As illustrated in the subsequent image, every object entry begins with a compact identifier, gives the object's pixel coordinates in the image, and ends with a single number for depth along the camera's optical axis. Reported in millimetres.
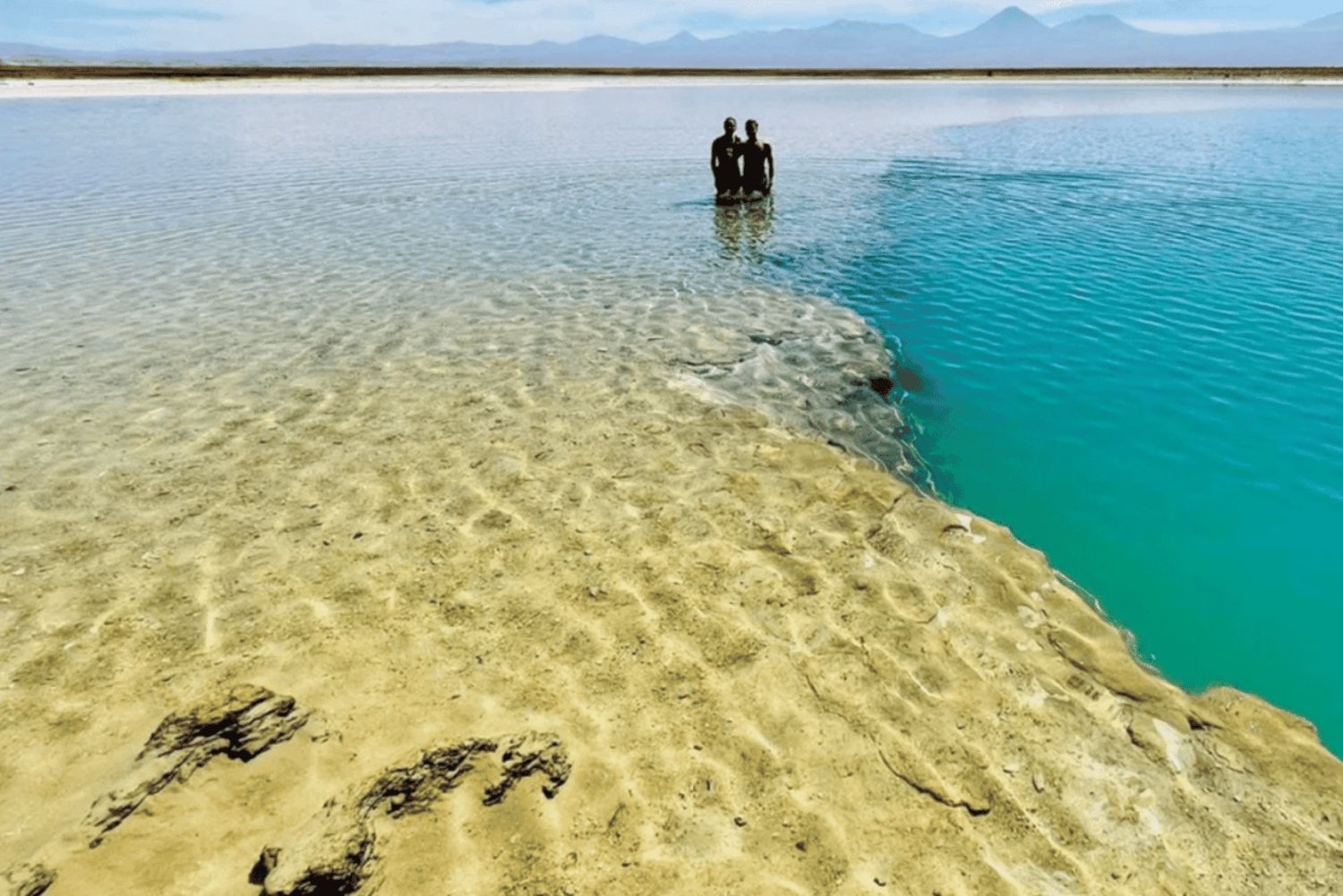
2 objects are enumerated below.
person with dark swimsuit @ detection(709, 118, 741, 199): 19625
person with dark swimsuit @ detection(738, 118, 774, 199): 19609
